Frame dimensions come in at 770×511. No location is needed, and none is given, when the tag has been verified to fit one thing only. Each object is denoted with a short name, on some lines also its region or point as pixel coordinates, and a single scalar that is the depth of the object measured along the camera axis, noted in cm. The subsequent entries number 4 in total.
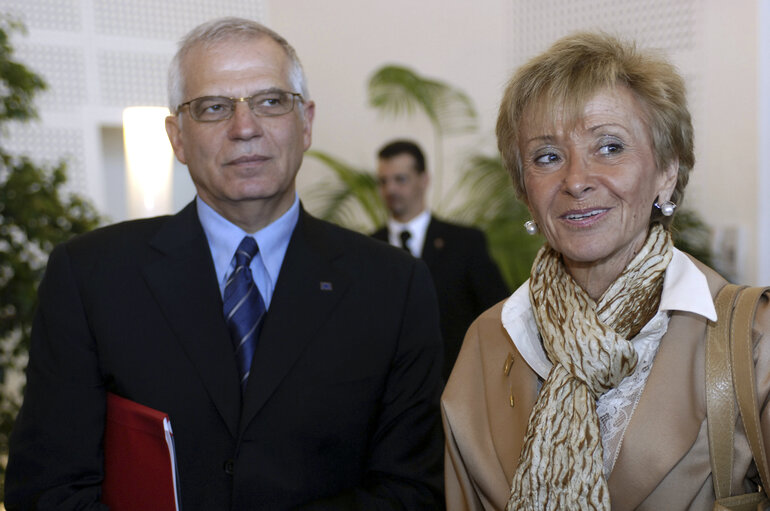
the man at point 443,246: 446
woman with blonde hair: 169
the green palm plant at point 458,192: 618
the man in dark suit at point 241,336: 200
